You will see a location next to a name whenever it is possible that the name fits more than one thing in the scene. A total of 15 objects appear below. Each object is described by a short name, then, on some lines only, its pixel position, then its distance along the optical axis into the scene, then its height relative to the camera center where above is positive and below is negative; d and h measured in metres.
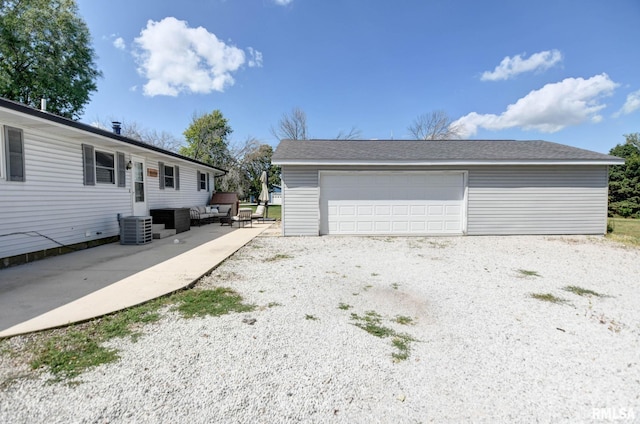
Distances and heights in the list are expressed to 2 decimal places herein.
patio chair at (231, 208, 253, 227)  11.53 -0.83
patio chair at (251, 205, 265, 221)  14.26 -0.77
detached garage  9.29 +0.03
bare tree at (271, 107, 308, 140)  27.83 +7.43
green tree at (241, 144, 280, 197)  28.91 +3.39
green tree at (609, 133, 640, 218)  19.20 +0.84
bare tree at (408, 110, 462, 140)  28.97 +7.56
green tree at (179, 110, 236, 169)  27.14 +5.61
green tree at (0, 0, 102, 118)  16.27 +8.77
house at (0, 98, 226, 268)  5.18 +0.36
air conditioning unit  7.55 -0.88
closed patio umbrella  14.32 +0.16
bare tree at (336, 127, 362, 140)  28.16 +6.50
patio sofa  12.28 -0.76
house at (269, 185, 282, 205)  33.99 +0.27
